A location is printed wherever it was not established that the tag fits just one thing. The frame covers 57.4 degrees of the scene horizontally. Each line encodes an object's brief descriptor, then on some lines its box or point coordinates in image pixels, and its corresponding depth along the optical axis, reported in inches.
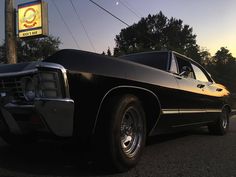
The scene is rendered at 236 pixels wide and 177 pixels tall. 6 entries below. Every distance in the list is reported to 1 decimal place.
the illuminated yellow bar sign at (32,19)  377.7
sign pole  281.0
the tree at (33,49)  849.6
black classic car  81.1
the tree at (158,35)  1528.5
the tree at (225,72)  1465.5
